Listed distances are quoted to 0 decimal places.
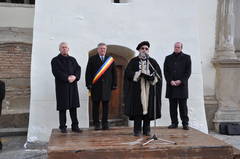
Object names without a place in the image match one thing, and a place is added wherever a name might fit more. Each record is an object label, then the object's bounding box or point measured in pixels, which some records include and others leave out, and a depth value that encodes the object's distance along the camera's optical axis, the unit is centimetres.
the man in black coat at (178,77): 514
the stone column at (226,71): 724
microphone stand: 415
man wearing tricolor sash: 503
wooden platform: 377
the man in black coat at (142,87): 438
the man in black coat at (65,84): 484
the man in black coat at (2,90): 532
